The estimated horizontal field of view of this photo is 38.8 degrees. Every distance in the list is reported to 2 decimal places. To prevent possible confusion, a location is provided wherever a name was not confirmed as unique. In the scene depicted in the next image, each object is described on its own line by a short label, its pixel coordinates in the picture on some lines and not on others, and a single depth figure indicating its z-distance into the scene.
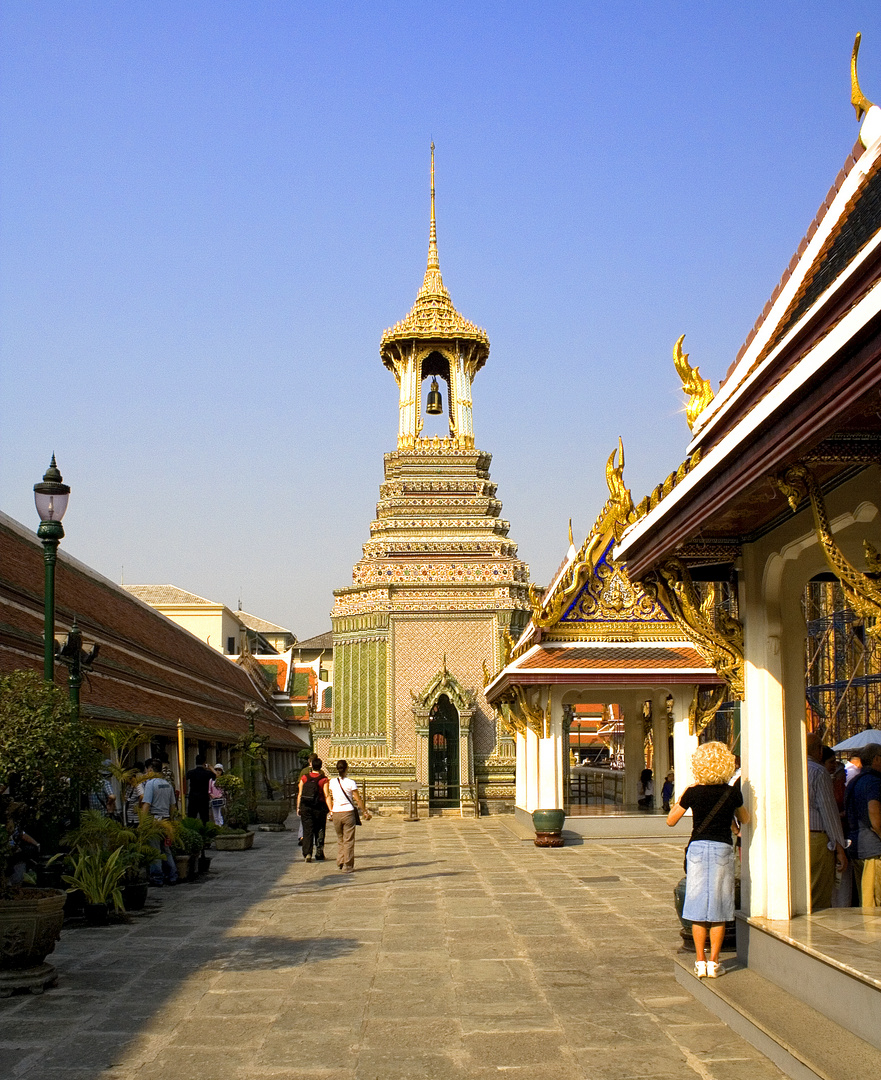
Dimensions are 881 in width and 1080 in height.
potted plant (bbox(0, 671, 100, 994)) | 8.20
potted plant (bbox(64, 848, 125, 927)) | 11.09
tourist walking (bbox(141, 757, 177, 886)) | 14.27
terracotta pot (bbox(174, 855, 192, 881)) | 14.77
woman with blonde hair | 7.70
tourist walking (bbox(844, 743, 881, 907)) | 8.64
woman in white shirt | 16.00
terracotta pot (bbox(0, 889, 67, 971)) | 8.16
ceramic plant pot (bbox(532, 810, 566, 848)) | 19.09
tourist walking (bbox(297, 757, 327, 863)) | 17.56
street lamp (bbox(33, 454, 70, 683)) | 10.87
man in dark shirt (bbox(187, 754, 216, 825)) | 19.44
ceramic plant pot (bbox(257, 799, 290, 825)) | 25.39
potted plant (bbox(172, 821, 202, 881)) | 14.63
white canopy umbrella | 14.77
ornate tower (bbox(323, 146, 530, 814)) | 28.67
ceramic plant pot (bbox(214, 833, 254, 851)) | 19.81
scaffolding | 25.31
